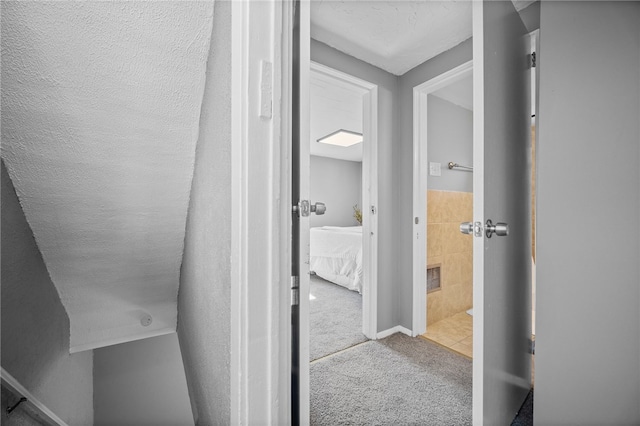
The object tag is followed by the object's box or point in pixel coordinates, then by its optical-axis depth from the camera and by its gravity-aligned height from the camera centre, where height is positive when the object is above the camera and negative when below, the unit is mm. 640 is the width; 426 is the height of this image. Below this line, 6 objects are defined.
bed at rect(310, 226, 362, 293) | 3262 -562
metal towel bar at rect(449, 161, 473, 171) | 2510 +424
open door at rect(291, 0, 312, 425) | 875 +8
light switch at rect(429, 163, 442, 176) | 2364 +366
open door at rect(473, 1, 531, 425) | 961 +11
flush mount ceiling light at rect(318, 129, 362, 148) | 4110 +1159
